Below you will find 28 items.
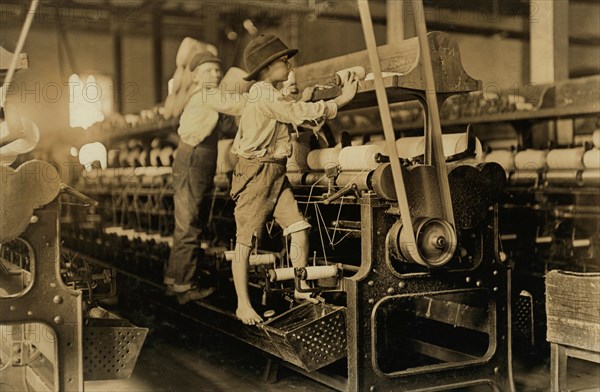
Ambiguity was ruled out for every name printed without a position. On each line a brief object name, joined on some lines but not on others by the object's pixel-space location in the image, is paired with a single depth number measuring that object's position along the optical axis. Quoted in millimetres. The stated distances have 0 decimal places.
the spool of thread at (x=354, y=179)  3399
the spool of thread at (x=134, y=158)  5965
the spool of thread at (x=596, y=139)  4487
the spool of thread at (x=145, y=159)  5875
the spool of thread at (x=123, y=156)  6113
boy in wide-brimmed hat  3566
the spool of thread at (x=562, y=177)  4582
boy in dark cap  4391
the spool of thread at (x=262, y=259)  3859
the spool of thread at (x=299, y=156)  4148
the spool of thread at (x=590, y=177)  4434
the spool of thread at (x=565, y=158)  4625
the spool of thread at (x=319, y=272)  3275
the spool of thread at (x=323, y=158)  3908
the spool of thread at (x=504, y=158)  5020
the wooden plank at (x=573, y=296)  3086
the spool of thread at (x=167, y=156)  5598
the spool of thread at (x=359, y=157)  3516
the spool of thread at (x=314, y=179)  3963
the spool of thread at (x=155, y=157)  5711
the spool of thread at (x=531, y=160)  4840
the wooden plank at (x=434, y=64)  3350
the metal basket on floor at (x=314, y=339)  3189
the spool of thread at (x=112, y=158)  6414
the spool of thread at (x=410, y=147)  3750
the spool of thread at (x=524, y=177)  4785
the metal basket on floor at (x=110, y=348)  3195
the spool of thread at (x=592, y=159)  4432
